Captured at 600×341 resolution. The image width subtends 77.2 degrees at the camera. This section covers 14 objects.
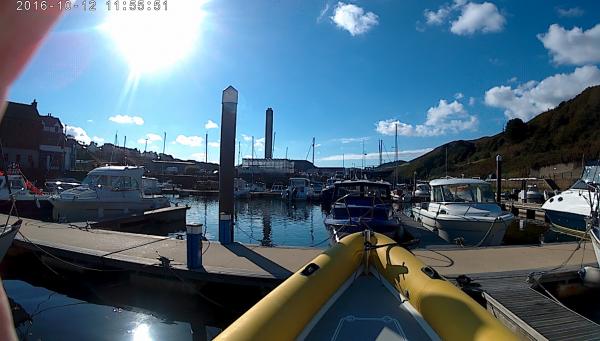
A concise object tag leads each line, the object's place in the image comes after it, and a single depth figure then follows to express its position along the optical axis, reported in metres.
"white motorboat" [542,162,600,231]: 16.29
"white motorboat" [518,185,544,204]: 31.98
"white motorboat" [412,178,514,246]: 13.29
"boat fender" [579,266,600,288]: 7.17
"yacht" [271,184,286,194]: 57.80
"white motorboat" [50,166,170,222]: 19.50
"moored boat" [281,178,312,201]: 41.95
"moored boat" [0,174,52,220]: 21.88
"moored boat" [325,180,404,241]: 11.35
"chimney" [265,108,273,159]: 92.19
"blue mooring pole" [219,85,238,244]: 10.52
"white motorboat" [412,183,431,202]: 40.18
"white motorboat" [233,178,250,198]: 45.00
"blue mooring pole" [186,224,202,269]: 7.50
